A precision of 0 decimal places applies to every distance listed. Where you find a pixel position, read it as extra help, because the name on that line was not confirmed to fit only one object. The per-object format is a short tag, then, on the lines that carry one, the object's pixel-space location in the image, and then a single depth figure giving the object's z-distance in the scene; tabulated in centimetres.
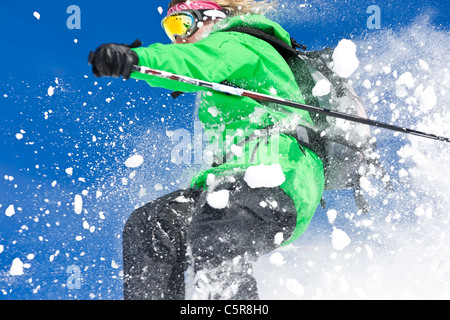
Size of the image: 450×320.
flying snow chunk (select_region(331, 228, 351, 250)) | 472
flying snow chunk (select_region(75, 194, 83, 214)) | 562
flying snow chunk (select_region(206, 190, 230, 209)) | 405
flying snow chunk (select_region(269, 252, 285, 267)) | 460
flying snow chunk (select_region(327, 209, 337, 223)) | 503
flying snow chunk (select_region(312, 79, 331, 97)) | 497
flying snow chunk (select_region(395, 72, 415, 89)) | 561
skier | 394
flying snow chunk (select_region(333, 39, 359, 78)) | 507
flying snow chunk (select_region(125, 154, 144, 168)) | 541
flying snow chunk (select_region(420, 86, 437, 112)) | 586
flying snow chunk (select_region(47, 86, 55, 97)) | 583
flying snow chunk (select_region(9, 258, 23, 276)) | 587
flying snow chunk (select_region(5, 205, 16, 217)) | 606
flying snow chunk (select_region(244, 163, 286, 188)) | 407
